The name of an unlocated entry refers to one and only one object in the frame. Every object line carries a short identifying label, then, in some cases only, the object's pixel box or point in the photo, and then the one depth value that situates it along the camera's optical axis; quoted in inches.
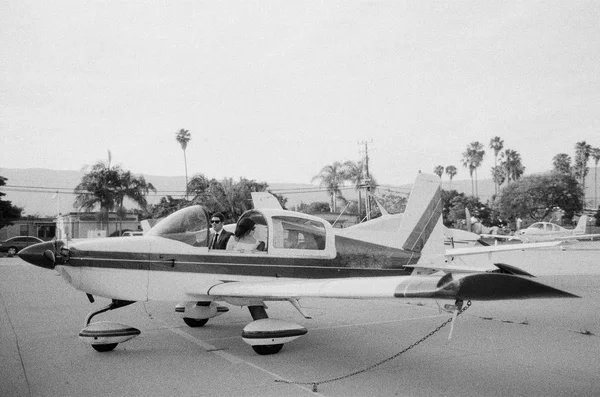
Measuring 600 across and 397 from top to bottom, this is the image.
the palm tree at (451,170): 4281.5
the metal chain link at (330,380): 188.3
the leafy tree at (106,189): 1707.7
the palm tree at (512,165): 3708.2
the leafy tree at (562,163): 3521.2
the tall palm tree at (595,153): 3641.7
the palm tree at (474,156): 3663.9
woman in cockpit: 282.5
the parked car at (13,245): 1389.0
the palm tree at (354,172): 2004.9
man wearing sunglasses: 280.9
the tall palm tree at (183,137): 2561.5
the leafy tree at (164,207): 1882.4
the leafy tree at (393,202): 2598.9
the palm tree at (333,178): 2121.1
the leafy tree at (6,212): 1619.8
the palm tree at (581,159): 3590.1
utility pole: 1639.0
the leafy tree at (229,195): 1584.6
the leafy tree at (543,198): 2699.3
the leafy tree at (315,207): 2564.5
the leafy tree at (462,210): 2714.1
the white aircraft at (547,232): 1684.3
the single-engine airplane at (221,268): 238.4
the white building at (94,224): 1748.3
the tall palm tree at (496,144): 3649.1
